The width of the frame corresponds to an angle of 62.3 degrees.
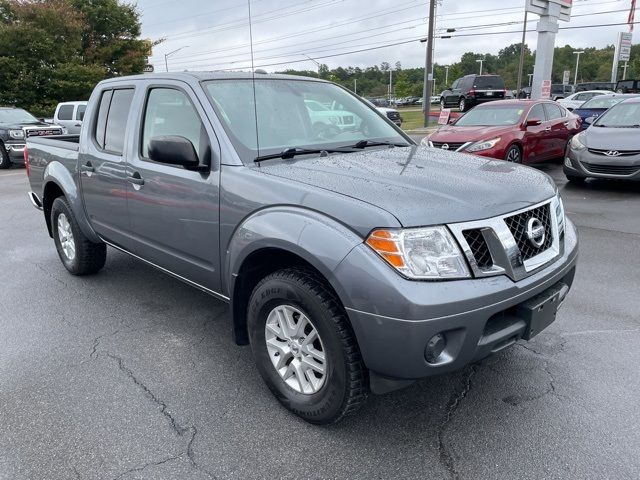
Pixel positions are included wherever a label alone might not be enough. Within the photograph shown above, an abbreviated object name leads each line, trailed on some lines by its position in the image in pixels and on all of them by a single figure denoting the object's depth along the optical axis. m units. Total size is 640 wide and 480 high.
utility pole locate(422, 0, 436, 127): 23.89
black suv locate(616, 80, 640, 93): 31.62
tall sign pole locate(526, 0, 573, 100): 19.48
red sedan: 9.52
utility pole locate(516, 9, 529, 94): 41.19
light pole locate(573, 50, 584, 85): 92.20
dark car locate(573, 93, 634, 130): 18.20
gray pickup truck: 2.27
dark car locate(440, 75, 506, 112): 26.88
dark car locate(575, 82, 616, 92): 40.50
